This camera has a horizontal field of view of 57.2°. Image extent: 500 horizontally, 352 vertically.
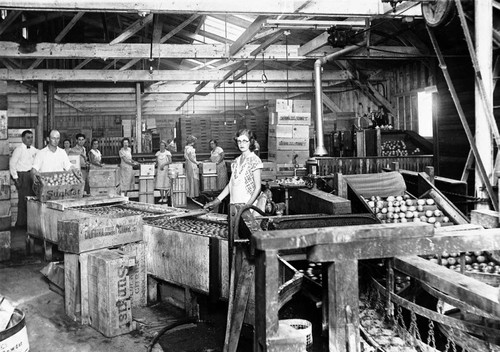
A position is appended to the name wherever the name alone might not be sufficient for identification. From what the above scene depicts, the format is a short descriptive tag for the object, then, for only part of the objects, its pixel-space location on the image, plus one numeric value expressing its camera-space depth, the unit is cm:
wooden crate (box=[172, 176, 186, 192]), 1227
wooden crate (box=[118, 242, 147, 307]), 502
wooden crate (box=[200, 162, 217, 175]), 1264
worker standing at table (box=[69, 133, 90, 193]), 1159
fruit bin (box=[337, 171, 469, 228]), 566
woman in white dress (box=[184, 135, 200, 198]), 1345
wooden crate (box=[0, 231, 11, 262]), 713
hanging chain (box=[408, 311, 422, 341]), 229
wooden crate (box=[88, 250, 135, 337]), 434
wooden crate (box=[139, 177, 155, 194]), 1198
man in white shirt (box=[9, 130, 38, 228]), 951
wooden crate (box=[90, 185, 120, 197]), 1108
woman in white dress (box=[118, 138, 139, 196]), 1202
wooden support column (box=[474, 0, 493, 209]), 598
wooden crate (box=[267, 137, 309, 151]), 1071
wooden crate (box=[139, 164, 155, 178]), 1190
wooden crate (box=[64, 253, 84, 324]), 473
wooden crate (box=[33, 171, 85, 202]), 716
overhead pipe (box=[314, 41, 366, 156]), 898
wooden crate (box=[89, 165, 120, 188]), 1103
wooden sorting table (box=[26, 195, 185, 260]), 643
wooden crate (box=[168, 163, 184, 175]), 1239
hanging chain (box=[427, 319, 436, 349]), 224
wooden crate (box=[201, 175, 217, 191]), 1265
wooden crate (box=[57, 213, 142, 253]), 462
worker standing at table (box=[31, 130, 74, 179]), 773
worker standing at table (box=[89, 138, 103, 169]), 1161
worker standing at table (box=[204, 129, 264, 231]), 524
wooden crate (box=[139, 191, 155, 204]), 1200
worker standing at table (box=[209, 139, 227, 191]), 1308
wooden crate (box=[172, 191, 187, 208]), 1226
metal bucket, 299
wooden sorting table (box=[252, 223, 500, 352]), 204
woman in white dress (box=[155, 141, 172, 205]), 1243
